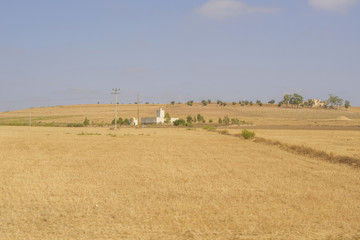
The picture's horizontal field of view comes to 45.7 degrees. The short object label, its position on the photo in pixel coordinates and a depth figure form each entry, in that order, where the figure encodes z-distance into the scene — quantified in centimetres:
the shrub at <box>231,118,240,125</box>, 11462
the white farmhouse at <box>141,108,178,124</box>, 11000
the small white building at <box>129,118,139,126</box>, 10654
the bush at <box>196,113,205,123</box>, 12562
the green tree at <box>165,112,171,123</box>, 11178
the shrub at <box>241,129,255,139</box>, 4558
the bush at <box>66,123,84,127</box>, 10184
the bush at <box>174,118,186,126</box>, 10548
